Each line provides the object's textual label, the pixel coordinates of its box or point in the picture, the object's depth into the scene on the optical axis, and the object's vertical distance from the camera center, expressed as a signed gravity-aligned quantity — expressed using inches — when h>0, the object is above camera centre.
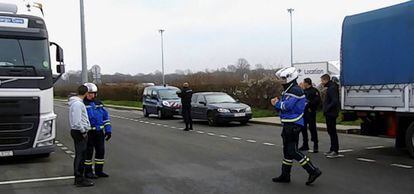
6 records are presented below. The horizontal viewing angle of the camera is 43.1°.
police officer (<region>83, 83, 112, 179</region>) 348.8 -36.1
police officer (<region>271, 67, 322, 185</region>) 315.6 -24.4
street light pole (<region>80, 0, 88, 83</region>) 974.1 +55.3
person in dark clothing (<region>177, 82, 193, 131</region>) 744.2 -38.8
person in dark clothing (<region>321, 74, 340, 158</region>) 442.0 -30.5
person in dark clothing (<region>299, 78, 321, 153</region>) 475.2 -32.6
